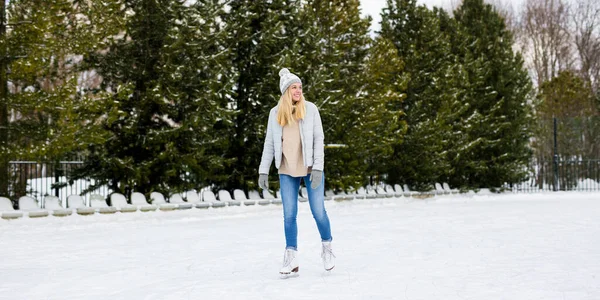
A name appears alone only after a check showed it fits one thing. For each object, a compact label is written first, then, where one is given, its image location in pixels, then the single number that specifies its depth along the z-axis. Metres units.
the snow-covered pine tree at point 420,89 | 24.19
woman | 6.07
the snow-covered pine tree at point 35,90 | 12.32
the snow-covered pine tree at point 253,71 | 17.94
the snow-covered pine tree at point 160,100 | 14.98
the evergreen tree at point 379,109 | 20.83
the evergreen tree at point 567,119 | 31.75
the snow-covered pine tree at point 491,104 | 27.95
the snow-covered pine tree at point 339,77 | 18.98
